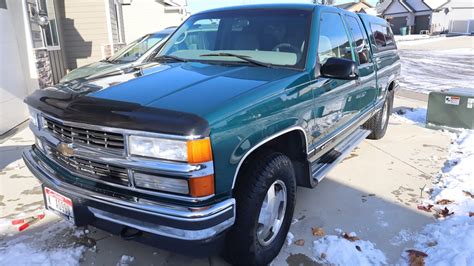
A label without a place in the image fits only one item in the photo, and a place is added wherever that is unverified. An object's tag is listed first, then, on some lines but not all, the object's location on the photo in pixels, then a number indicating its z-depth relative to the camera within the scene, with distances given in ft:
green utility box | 21.17
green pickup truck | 7.12
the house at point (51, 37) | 22.45
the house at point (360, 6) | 159.63
